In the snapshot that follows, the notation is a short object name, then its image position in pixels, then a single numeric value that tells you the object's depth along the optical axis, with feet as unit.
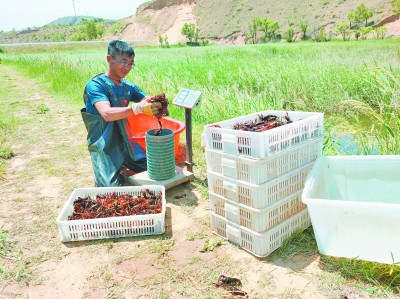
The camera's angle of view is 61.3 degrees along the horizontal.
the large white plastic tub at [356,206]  5.45
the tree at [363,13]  145.59
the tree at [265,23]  184.14
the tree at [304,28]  163.78
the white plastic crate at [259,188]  6.32
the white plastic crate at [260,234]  6.61
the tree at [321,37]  137.20
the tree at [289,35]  161.89
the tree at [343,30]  142.43
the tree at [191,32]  218.46
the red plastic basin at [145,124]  11.83
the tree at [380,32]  117.56
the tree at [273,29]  182.20
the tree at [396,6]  129.70
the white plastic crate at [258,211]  6.47
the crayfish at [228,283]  5.88
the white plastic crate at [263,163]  6.18
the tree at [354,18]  148.39
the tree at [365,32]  122.84
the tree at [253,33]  187.52
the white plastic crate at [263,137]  6.02
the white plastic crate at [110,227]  7.53
